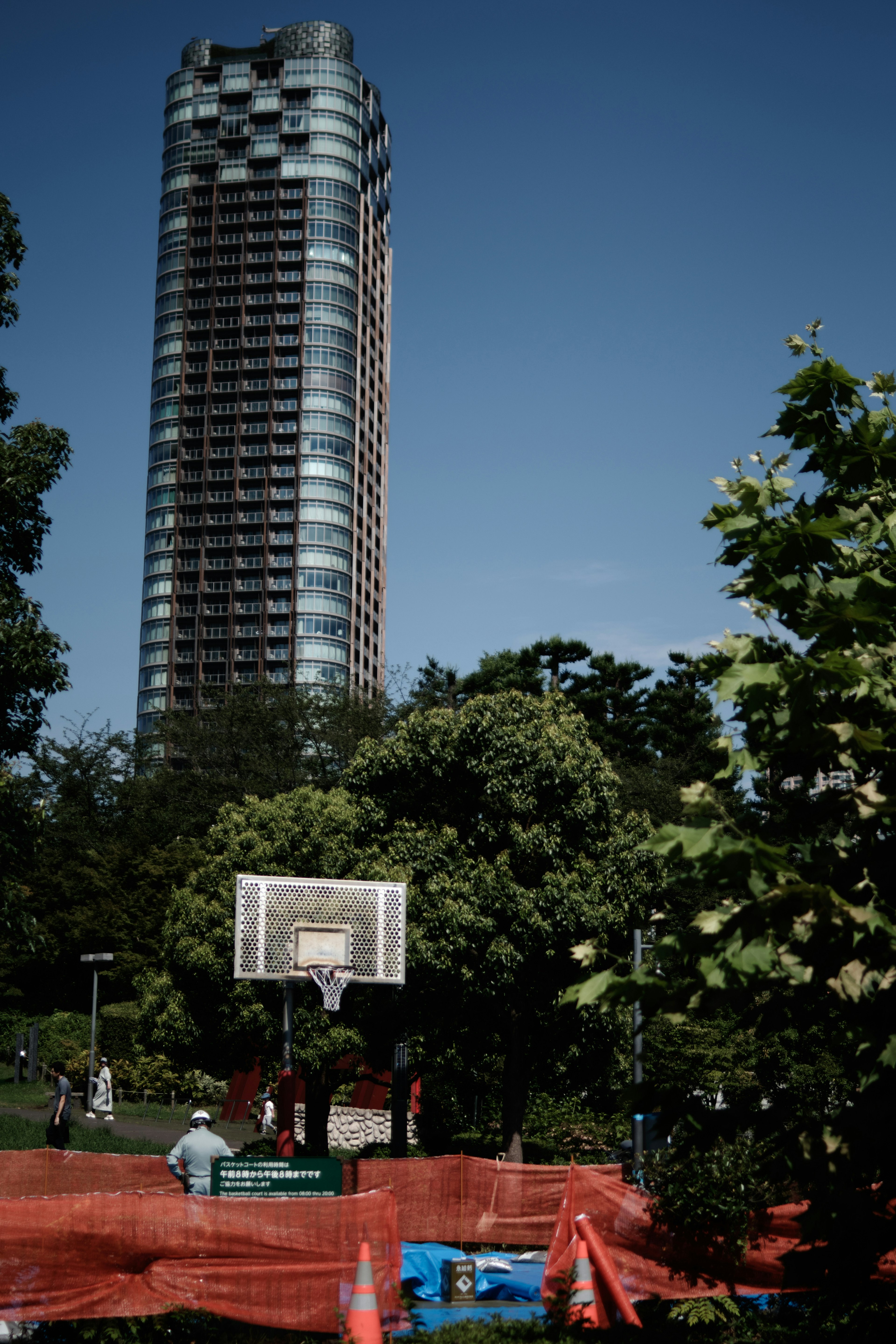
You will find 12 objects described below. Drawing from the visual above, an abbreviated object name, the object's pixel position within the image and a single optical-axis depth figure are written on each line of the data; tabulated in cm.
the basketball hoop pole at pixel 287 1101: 1691
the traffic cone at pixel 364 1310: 966
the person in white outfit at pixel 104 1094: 3262
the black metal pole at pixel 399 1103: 2230
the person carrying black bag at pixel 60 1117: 2103
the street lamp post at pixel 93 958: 3209
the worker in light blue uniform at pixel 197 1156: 1236
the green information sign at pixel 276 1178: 1113
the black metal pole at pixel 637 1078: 1883
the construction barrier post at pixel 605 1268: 1109
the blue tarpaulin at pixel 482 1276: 1359
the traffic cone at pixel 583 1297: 1096
